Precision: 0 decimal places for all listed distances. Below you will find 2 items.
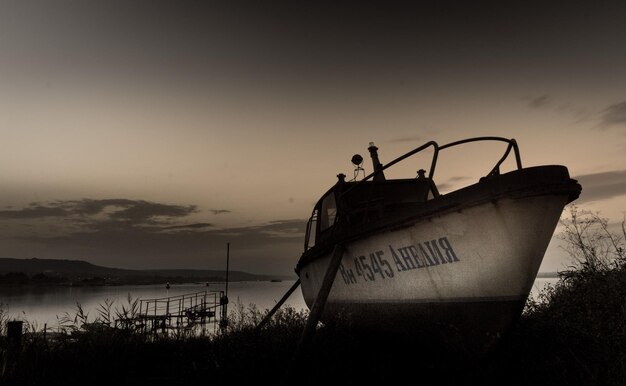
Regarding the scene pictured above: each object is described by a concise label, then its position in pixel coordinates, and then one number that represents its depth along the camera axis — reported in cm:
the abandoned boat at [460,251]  440
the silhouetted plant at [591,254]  721
